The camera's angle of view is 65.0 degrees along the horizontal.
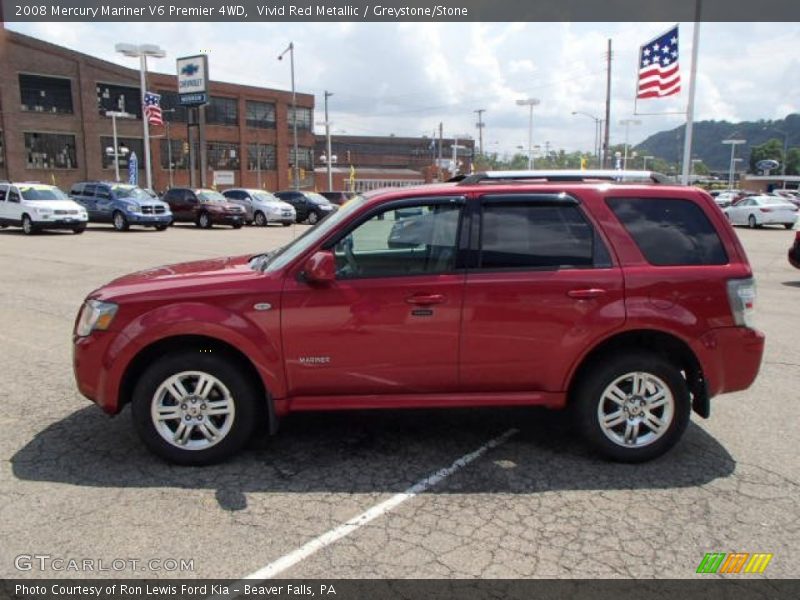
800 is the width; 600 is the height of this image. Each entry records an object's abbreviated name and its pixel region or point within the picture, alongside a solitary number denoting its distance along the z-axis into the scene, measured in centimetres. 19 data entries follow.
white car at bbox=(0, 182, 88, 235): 2191
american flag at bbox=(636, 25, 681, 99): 2372
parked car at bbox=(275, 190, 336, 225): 3262
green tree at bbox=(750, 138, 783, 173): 13824
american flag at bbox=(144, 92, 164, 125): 3738
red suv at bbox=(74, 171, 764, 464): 391
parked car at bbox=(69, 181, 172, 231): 2470
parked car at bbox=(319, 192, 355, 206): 3722
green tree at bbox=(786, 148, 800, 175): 13888
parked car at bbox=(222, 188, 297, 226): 3023
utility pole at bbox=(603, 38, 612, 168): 4544
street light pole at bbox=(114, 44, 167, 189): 3759
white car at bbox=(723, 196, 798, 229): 2894
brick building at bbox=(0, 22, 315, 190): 4991
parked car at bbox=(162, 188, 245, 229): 2784
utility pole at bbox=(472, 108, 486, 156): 9199
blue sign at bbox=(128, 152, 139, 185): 4434
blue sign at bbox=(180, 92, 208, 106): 4144
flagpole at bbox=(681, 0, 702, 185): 2608
